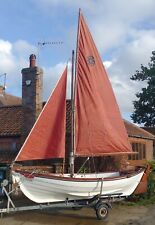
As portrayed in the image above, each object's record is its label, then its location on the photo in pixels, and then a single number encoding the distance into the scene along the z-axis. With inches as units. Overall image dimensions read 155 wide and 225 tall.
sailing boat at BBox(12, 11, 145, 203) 466.0
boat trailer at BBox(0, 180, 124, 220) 467.6
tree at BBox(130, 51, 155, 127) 1772.9
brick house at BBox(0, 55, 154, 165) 715.4
